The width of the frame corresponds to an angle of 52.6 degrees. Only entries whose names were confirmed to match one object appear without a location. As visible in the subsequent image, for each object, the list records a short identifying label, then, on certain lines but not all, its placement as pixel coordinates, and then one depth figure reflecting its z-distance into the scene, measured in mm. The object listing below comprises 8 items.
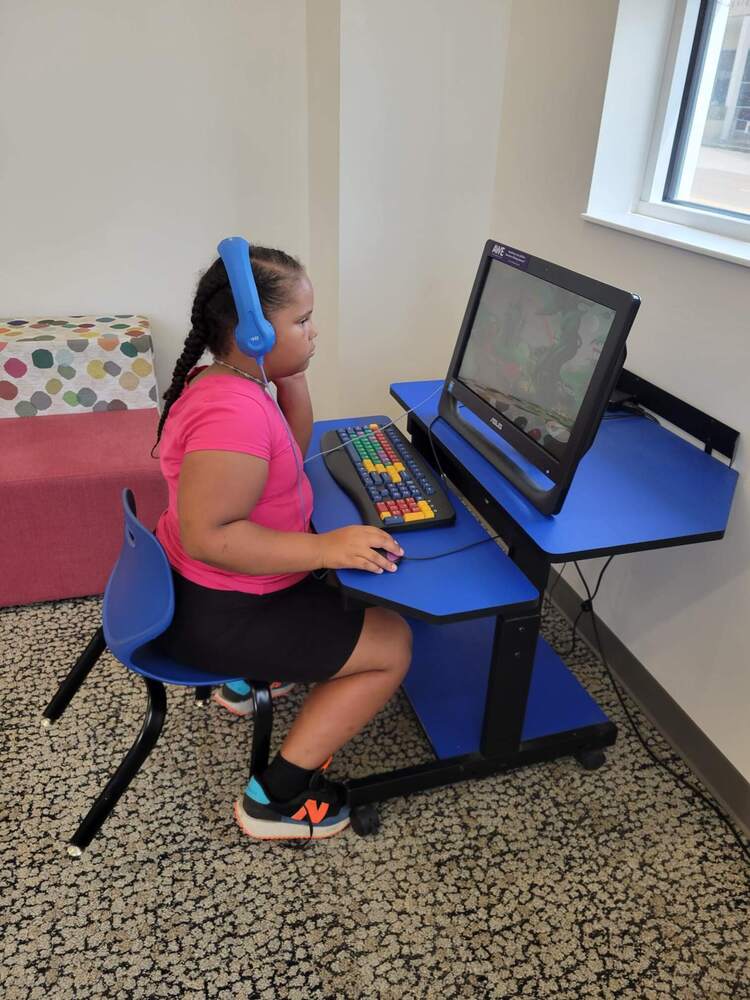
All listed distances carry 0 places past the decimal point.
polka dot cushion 2324
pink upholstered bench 2020
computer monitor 1169
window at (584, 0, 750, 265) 1632
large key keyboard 1346
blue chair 1286
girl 1196
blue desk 1219
